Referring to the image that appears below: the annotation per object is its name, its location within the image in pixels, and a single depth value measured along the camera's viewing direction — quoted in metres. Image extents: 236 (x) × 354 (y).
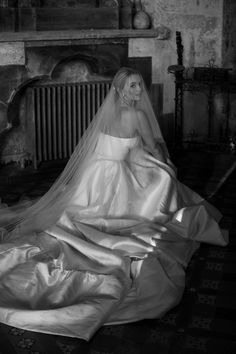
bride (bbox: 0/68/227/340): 3.73
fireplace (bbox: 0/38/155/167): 6.93
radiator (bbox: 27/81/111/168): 7.25
